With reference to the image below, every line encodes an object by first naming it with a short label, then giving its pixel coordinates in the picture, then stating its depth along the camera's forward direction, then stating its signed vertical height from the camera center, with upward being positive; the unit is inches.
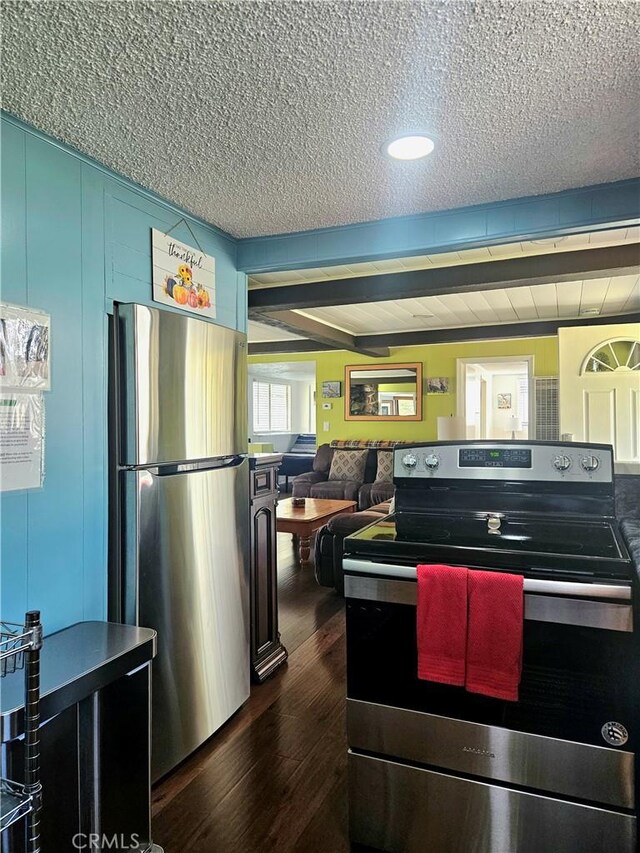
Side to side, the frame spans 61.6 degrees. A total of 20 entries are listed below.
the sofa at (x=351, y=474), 270.8 -27.4
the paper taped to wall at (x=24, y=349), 59.9 +9.0
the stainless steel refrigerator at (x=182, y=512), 74.8 -13.4
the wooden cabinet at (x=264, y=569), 107.7 -30.5
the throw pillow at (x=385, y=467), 275.4 -22.6
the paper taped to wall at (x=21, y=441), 60.1 -1.8
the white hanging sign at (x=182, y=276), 85.2 +25.3
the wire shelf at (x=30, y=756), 45.4 -28.7
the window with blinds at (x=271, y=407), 440.8 +14.9
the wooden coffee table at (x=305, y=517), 185.3 -33.2
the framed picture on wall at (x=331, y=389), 320.2 +20.7
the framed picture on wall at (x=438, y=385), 287.1 +20.6
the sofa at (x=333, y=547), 155.8 -36.0
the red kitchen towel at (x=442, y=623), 56.1 -21.2
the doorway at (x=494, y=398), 283.6 +18.1
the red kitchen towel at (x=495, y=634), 54.2 -21.6
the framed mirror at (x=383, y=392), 294.5 +17.8
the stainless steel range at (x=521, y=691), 53.2 -28.5
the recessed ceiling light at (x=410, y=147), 65.6 +34.8
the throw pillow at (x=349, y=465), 287.1 -22.5
